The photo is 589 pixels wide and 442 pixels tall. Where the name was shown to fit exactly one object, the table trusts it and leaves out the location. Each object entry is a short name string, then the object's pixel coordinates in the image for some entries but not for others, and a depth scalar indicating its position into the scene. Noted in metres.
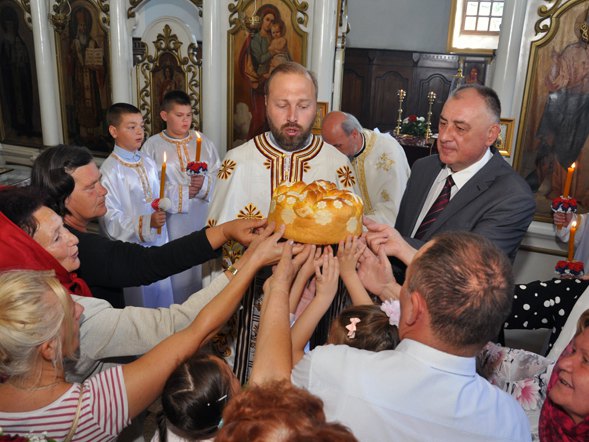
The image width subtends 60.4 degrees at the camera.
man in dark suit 2.72
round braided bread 2.22
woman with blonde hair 1.54
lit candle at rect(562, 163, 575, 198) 3.79
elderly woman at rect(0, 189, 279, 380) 1.99
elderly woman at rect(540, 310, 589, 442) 1.59
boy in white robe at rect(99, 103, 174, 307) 4.74
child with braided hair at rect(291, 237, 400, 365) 1.72
